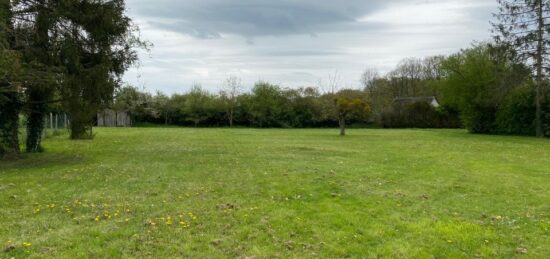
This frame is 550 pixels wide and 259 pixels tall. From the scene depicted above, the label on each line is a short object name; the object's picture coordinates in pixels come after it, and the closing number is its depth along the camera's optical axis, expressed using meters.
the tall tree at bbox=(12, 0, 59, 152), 14.88
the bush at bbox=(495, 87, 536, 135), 33.81
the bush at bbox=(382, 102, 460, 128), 52.72
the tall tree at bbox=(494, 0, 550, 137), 30.97
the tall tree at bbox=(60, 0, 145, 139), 15.73
